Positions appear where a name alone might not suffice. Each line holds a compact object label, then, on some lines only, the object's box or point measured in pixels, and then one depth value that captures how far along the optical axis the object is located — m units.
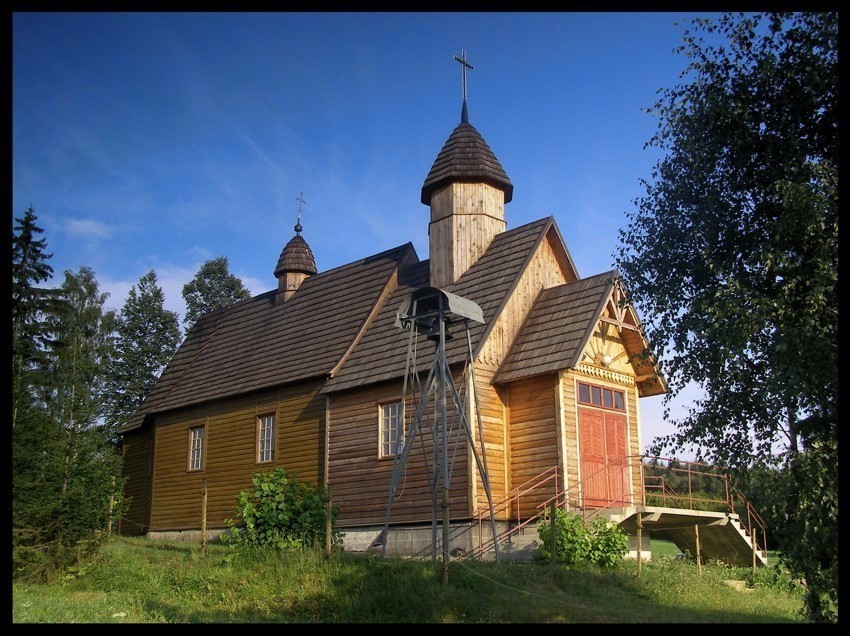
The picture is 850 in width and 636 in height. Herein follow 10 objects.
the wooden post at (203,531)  17.16
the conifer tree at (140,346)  38.31
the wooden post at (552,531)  15.69
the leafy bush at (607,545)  16.92
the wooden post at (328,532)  14.84
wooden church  19.00
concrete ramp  18.27
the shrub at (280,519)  16.33
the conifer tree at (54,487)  14.55
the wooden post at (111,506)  16.70
